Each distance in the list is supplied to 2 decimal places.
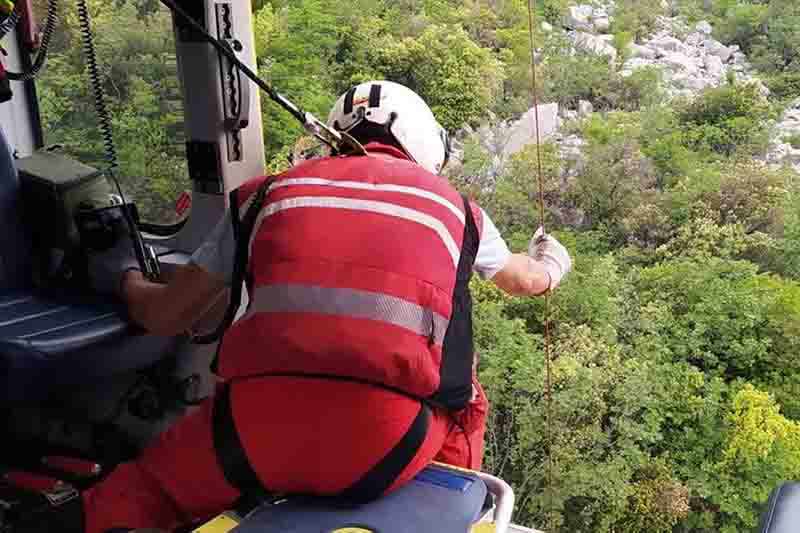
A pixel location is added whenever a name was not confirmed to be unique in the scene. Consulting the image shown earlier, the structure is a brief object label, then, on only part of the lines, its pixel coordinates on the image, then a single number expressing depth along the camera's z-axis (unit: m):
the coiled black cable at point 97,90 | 2.21
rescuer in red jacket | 1.15
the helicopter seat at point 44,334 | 1.78
